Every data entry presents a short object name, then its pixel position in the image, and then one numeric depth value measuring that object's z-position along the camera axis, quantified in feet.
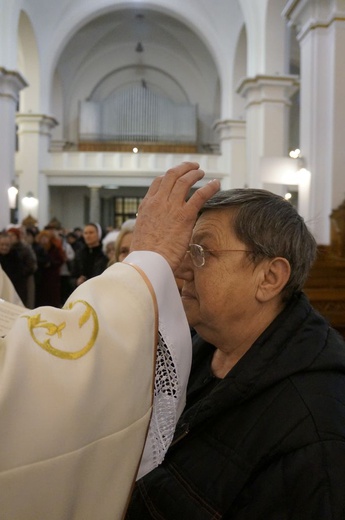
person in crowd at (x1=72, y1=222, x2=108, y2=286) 20.13
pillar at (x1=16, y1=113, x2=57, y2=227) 61.41
